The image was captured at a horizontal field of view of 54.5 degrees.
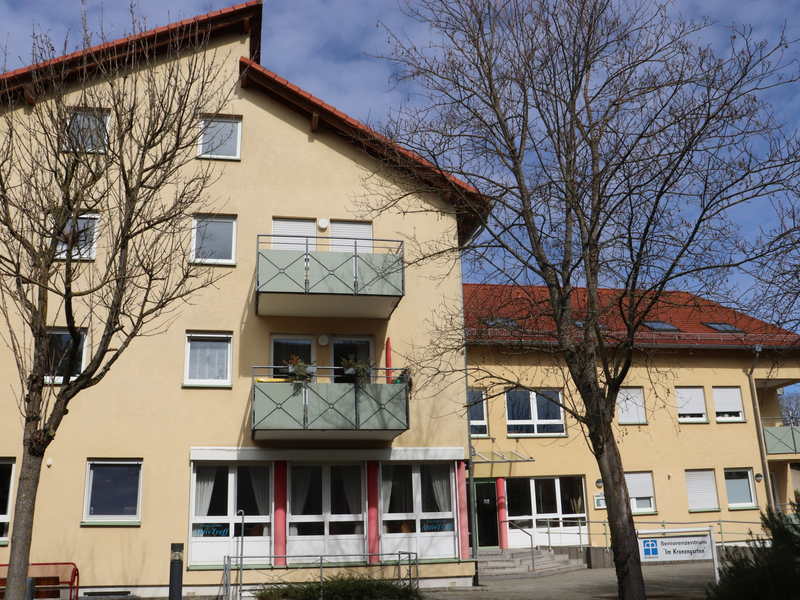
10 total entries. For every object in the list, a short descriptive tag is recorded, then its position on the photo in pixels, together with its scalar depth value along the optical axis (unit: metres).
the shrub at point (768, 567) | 5.72
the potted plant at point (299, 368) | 15.39
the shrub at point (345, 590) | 13.65
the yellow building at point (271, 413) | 14.98
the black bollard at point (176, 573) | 7.04
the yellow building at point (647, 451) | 22.23
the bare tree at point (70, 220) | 8.12
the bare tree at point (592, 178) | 9.84
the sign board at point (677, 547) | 12.41
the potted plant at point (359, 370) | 15.58
